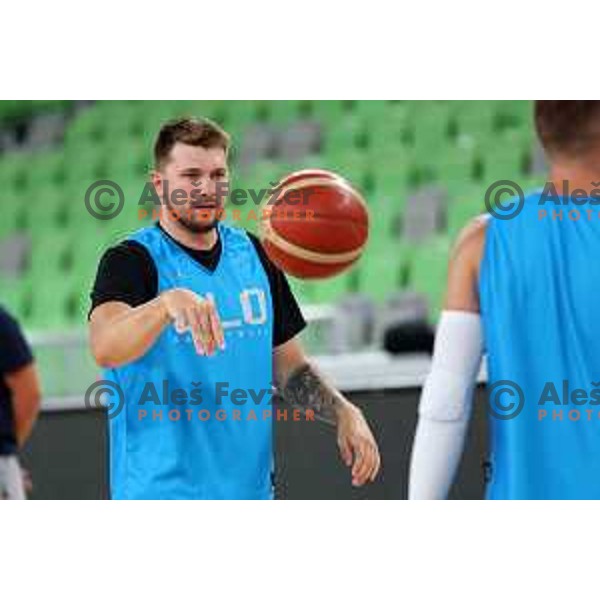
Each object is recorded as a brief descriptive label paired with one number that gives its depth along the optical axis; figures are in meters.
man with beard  7.48
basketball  7.50
